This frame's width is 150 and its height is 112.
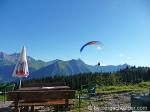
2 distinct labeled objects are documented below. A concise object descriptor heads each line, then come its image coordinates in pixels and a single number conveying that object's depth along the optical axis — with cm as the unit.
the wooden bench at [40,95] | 384
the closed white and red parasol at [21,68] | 598
